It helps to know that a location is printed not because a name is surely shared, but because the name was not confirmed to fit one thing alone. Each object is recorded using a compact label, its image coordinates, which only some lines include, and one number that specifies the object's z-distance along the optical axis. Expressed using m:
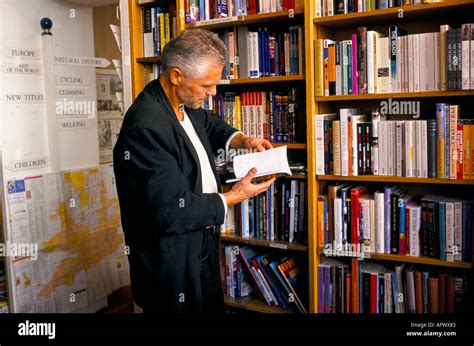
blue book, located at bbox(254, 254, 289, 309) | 2.43
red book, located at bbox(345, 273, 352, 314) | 2.26
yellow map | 2.94
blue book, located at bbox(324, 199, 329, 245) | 2.28
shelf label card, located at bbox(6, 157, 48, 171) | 2.86
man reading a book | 1.75
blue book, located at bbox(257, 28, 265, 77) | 2.40
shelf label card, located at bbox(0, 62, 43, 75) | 2.81
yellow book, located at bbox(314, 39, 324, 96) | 2.20
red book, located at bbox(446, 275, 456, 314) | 2.05
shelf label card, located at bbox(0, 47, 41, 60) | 2.81
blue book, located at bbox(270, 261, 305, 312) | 2.40
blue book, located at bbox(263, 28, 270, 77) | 2.39
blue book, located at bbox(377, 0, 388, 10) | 2.07
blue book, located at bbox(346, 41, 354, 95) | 2.15
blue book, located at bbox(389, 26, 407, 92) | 2.06
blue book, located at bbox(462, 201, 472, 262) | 1.99
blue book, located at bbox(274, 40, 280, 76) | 2.37
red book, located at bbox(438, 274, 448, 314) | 2.07
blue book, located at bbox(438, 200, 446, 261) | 2.04
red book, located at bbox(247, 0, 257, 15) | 2.37
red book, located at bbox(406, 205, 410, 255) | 2.12
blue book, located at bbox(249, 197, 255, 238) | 2.50
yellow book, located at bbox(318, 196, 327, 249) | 2.29
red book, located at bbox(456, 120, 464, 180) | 1.96
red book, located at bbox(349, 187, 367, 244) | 2.21
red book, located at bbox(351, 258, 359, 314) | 2.24
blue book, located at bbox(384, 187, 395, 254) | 2.15
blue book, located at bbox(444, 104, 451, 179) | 1.98
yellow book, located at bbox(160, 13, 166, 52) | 2.67
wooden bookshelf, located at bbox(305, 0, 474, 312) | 2.00
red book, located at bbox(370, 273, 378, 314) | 2.19
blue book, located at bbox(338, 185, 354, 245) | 2.24
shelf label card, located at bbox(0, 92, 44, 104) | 2.83
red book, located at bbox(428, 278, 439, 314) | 2.08
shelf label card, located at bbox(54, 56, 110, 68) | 3.15
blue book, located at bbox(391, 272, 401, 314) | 2.15
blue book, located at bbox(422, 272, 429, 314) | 2.10
